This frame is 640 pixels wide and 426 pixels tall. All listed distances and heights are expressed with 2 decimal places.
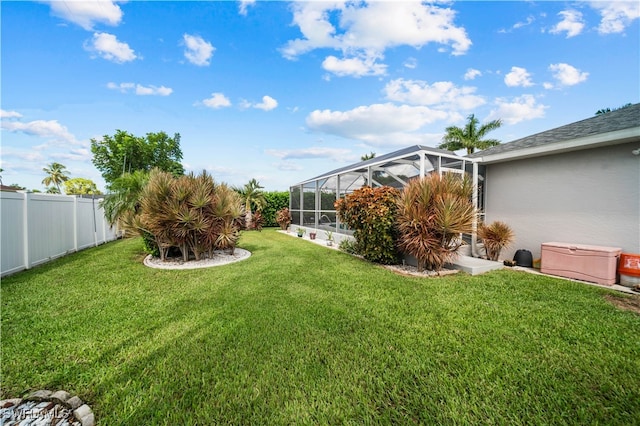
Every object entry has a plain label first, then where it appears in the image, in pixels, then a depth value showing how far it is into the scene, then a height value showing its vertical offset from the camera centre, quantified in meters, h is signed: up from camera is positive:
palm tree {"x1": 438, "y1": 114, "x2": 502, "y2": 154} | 21.69 +6.52
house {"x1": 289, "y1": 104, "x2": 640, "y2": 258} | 5.90 +0.89
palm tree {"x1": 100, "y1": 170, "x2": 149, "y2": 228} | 7.91 +0.15
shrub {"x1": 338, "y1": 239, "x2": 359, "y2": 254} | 8.76 -1.50
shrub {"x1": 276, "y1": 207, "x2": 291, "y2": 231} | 17.35 -0.93
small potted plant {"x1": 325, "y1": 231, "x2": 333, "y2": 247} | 11.48 -1.54
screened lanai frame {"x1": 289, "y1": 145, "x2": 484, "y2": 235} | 7.83 +1.10
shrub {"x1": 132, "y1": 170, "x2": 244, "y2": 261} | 6.79 -0.27
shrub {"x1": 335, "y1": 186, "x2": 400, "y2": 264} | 6.83 -0.43
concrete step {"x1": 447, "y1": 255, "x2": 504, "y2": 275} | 6.35 -1.54
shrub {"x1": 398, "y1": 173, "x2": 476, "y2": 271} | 5.78 -0.21
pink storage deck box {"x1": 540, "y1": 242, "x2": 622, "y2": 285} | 5.50 -1.25
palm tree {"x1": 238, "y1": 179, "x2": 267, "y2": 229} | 17.38 +0.62
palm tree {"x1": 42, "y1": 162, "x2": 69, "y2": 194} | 45.12 +5.03
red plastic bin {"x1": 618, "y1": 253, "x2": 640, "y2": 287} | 5.26 -1.28
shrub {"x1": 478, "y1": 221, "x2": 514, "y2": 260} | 7.37 -0.89
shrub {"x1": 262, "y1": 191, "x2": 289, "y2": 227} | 19.89 -0.02
